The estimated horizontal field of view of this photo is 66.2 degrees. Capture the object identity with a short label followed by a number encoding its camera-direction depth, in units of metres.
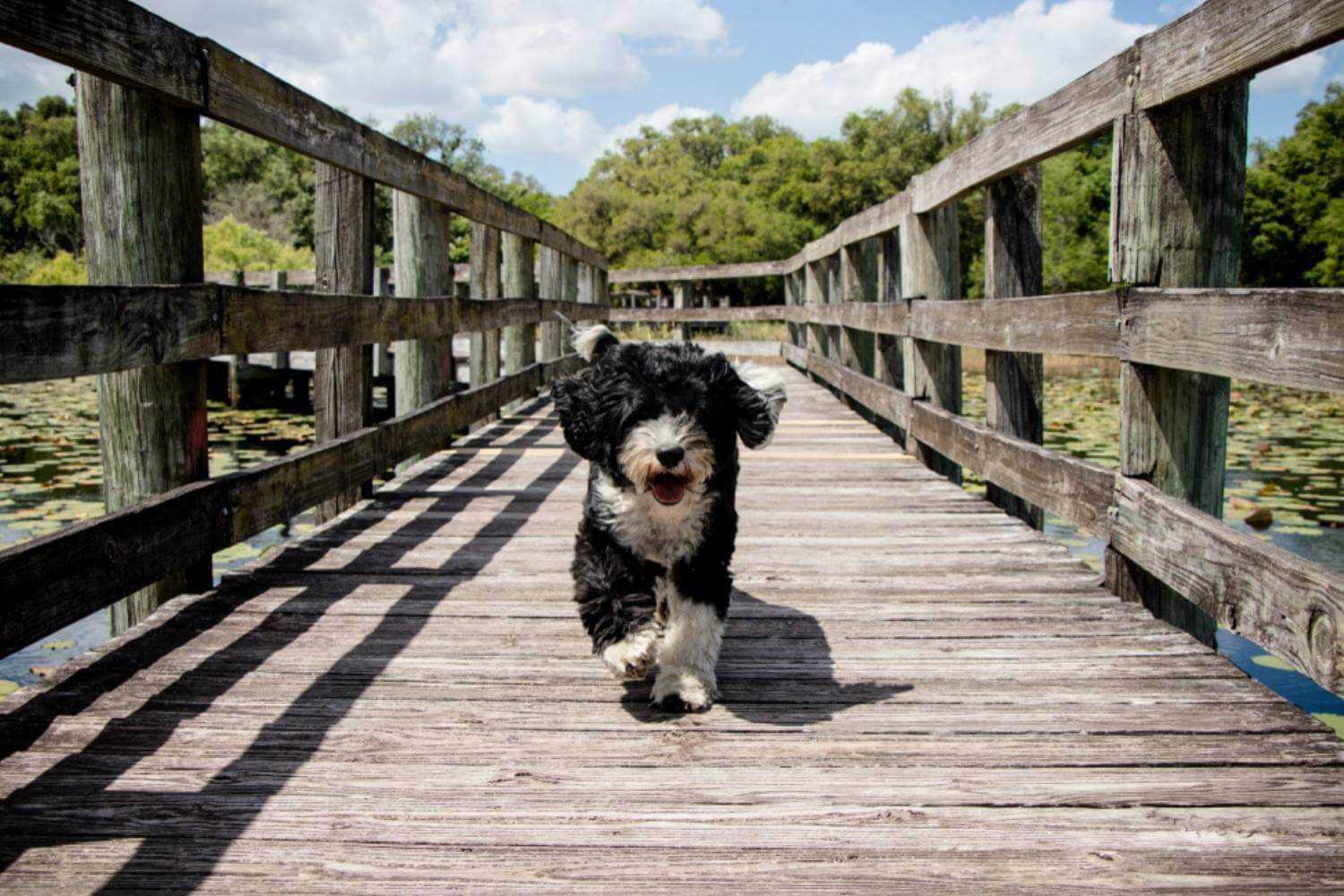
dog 2.81
